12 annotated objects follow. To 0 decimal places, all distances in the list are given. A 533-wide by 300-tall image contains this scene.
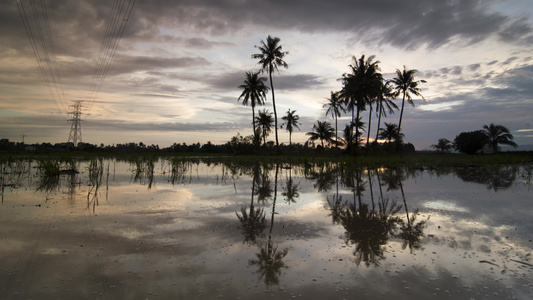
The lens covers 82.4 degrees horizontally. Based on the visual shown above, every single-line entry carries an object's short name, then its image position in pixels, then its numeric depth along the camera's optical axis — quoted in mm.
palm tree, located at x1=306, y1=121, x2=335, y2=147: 56781
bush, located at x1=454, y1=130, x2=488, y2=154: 51331
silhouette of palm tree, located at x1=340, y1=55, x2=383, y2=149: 32344
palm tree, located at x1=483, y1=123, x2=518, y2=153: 48181
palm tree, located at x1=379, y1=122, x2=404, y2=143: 55175
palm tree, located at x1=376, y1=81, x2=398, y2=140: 36619
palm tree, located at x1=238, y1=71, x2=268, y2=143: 41031
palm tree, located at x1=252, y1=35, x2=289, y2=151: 35125
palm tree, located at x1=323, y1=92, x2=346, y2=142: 45609
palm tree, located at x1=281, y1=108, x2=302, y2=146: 54656
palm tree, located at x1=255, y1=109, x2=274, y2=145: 50844
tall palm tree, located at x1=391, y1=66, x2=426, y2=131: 35750
